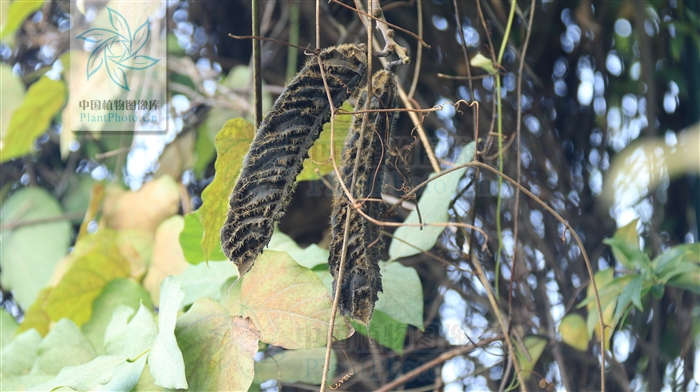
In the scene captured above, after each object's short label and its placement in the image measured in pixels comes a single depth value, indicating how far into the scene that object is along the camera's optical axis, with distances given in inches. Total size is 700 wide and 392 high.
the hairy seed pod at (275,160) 37.5
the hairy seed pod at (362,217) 37.6
